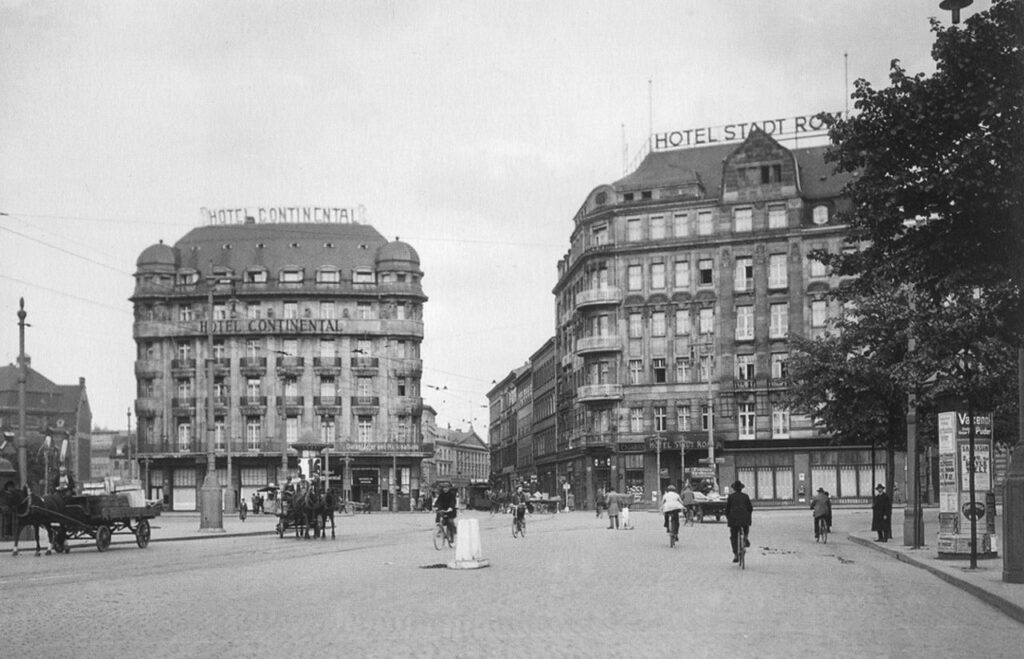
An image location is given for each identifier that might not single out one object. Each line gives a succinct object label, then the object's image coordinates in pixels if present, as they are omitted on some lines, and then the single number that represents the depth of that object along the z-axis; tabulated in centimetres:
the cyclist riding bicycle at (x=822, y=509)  3820
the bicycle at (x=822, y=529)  3809
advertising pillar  2538
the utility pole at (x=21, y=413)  3966
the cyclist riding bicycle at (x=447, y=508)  3475
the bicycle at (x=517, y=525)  4316
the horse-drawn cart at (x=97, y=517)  3278
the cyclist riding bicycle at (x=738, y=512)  2572
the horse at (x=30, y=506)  3141
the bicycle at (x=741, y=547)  2544
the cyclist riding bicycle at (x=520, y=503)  4334
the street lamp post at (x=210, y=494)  4541
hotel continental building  10275
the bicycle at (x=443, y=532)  3469
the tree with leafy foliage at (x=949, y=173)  1639
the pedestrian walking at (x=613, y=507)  4944
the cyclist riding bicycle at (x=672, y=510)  3459
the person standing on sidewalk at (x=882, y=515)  3662
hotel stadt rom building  8562
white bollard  2539
